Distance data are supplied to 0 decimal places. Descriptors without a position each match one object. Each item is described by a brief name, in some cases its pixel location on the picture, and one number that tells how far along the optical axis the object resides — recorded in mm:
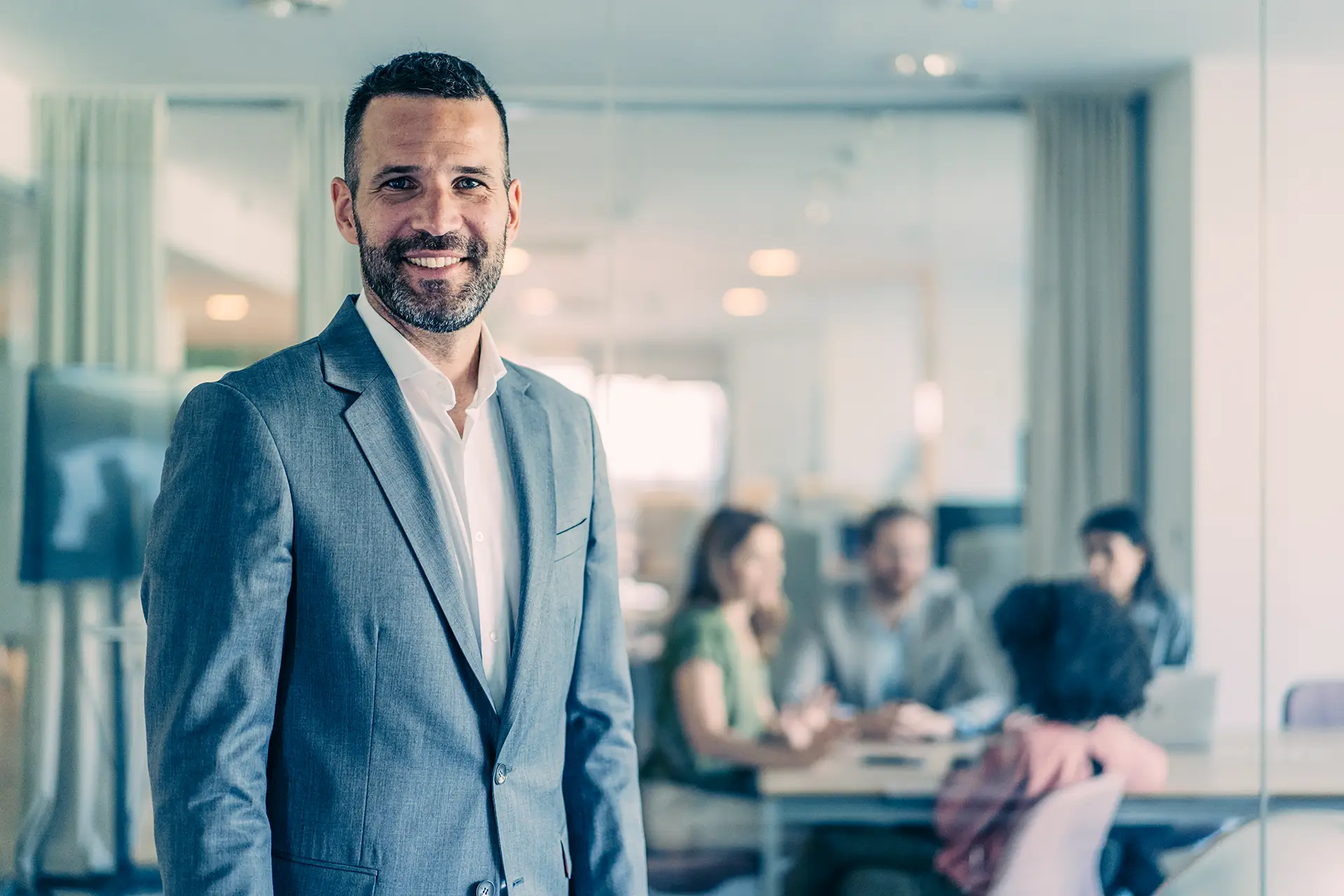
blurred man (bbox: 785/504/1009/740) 3021
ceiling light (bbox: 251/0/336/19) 2320
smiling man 1297
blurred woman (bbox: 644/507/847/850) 2918
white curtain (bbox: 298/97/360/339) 2260
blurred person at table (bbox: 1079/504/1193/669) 2834
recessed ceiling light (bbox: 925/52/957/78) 2803
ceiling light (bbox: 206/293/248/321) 2316
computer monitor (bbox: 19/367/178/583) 2326
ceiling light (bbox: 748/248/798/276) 2967
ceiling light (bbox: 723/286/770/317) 2916
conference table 2766
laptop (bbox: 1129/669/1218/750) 2797
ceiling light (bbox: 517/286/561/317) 2516
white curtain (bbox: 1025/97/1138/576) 2834
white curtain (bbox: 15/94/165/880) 2316
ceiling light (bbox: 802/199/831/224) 2959
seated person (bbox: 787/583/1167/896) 2824
